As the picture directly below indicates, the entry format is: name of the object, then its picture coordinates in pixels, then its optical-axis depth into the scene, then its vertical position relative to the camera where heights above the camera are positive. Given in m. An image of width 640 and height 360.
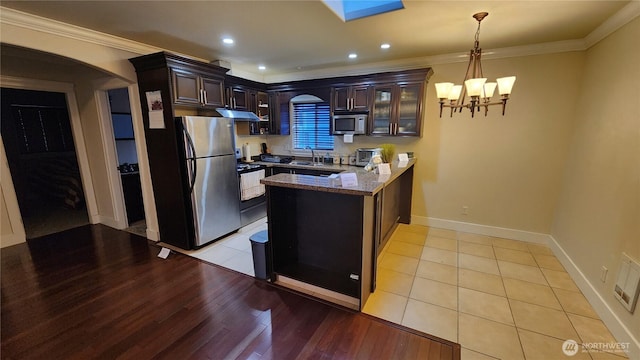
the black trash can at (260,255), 2.57 -1.19
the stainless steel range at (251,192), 3.88 -0.87
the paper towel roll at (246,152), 4.66 -0.28
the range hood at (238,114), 3.57 +0.33
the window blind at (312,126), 4.70 +0.17
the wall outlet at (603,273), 2.15 -1.20
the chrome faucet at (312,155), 4.52 -0.36
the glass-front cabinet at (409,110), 3.65 +0.35
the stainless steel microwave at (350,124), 3.99 +0.18
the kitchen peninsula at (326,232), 2.19 -0.93
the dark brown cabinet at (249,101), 3.93 +0.59
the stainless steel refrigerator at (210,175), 3.08 -0.48
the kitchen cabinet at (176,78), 2.88 +0.70
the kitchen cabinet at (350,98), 3.95 +0.57
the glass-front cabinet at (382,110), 3.82 +0.37
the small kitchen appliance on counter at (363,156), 4.08 -0.34
